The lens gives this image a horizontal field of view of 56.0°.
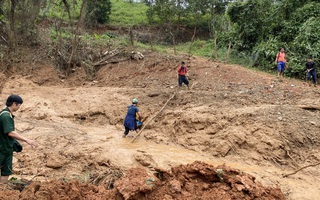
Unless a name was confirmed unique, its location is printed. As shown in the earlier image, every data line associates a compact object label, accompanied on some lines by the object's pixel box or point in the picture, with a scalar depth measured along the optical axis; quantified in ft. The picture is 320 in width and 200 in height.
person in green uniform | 13.56
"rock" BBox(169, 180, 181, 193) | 11.89
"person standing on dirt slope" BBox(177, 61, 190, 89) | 35.85
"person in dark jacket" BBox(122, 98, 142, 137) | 28.40
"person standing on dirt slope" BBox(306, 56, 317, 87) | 38.58
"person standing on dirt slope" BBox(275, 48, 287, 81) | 40.10
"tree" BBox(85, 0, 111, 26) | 72.14
